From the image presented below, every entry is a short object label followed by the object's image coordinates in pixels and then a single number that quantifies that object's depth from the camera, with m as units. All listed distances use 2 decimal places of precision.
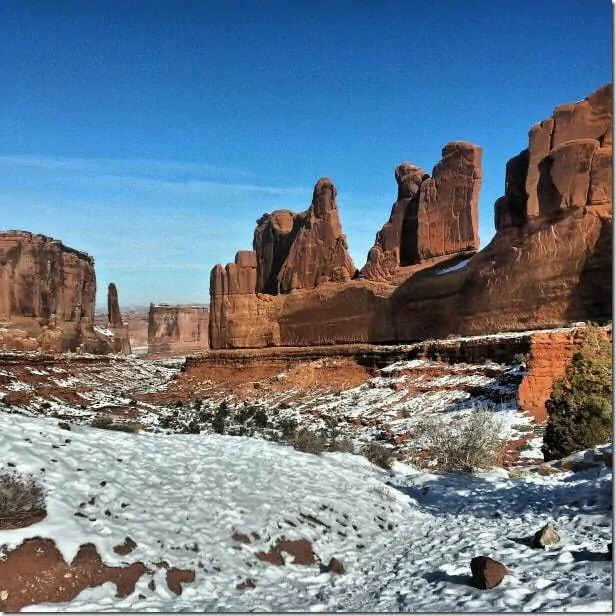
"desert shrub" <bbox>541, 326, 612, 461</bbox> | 13.60
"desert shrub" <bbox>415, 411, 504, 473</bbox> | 13.51
